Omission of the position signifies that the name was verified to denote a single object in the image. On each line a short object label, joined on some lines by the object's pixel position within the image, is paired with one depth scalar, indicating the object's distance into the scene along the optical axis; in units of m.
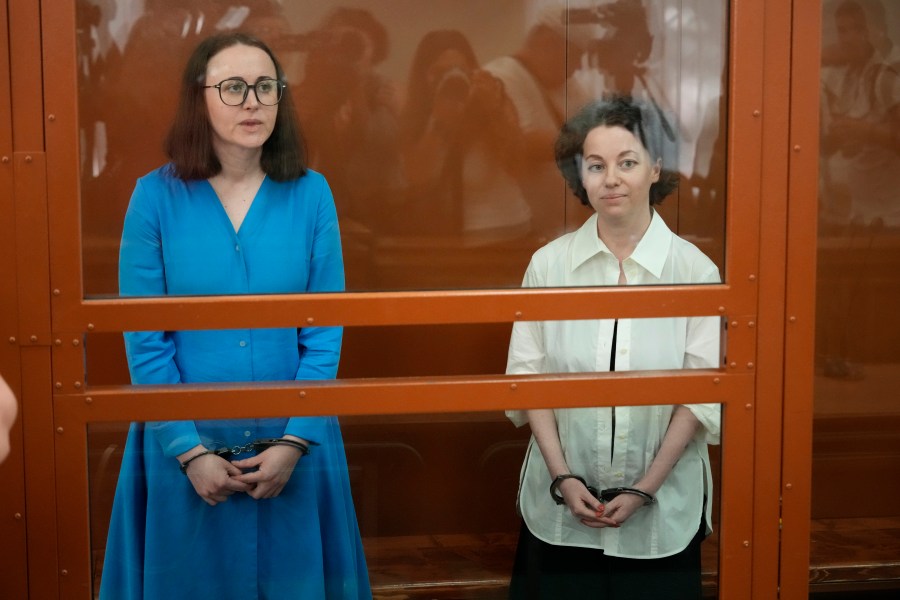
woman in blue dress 2.29
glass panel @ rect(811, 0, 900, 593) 2.62
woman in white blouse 2.41
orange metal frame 2.27
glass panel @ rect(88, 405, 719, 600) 2.38
